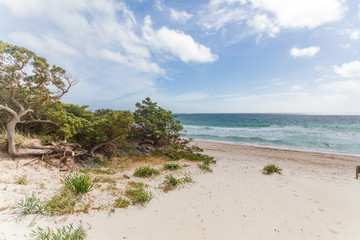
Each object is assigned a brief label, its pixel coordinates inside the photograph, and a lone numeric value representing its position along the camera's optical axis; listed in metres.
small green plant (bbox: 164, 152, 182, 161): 10.88
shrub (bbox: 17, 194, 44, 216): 3.57
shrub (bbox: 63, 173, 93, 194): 4.74
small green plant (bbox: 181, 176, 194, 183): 6.80
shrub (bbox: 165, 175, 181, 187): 6.38
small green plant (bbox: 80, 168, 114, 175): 7.25
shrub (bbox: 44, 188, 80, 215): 3.78
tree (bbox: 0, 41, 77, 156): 5.48
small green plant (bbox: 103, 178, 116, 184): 6.13
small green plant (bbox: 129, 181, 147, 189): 6.01
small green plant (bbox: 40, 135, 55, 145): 7.46
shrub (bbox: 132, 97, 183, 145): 12.07
